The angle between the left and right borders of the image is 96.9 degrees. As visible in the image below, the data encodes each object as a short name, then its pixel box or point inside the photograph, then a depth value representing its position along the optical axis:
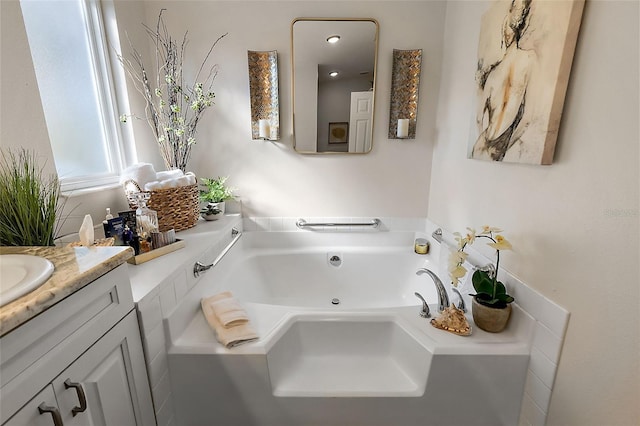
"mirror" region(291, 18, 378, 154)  1.87
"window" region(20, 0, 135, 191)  1.33
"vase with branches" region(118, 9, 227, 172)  1.74
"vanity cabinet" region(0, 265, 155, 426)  0.57
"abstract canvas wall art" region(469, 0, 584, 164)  0.96
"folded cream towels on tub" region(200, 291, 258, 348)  1.15
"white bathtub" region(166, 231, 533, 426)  1.12
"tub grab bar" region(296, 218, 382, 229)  2.16
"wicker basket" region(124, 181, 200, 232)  1.49
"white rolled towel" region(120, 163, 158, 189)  1.49
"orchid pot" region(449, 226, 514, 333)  1.18
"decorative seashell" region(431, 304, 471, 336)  1.20
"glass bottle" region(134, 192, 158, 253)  1.30
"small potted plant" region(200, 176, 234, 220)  1.95
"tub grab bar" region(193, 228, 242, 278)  1.35
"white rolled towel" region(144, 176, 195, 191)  1.49
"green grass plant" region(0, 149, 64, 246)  0.87
